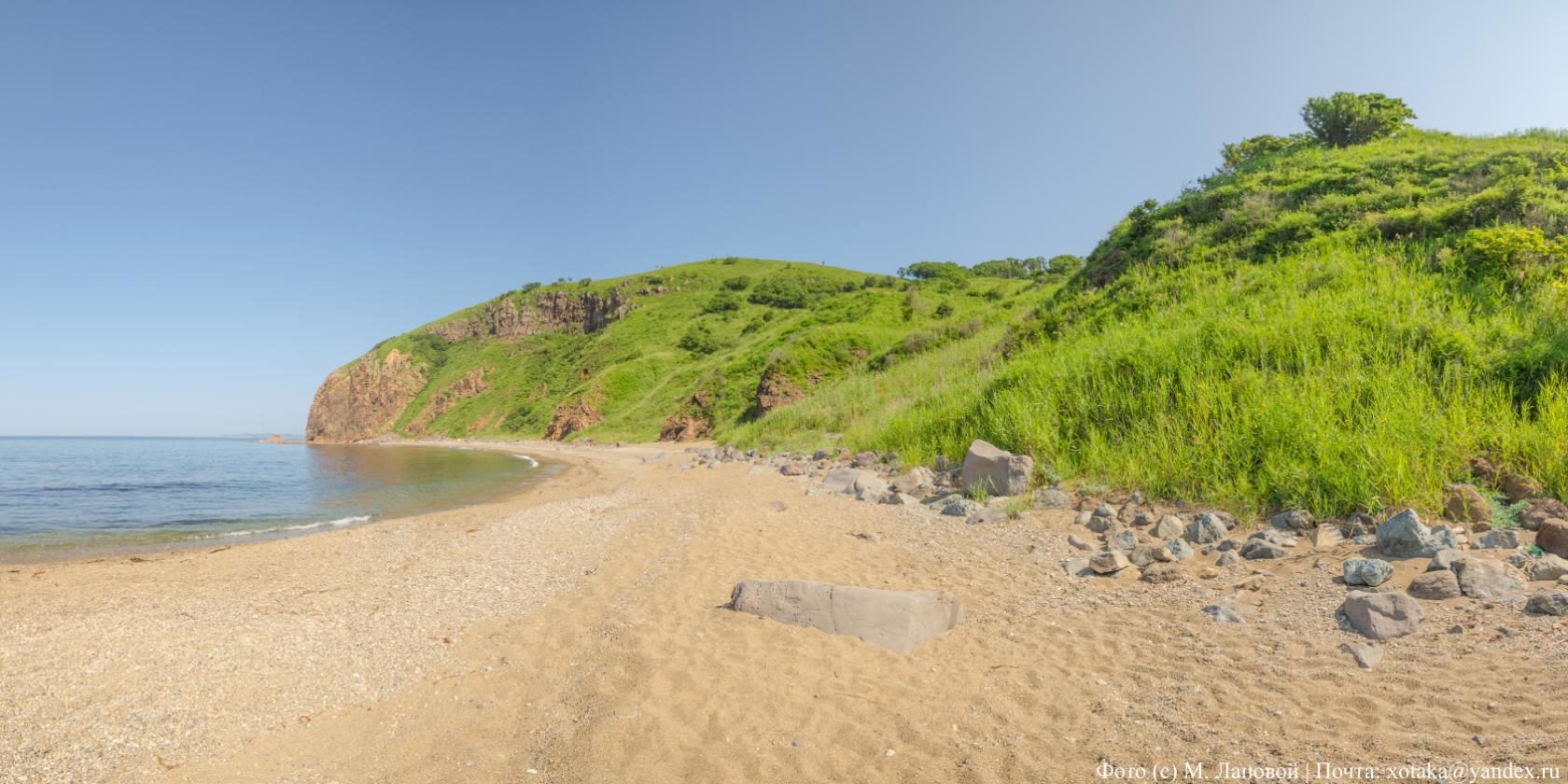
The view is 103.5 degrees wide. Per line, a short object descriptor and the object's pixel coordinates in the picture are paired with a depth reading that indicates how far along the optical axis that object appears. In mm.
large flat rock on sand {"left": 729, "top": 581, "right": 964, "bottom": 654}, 5242
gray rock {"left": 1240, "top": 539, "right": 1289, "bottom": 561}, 5801
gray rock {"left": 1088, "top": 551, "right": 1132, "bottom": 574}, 6145
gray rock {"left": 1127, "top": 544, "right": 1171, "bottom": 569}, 6199
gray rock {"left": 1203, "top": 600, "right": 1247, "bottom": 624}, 4675
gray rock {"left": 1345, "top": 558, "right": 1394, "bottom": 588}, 4734
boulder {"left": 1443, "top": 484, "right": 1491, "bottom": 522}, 5699
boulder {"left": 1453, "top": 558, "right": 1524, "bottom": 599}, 4215
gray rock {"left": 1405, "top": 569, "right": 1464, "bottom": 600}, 4281
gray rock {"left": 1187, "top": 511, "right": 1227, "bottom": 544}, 6617
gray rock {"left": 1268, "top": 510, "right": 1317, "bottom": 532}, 6328
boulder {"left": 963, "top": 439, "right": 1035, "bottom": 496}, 9961
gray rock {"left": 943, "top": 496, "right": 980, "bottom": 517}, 9258
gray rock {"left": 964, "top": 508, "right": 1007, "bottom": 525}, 8742
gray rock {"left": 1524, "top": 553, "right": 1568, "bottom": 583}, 4277
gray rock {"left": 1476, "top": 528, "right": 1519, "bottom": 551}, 4988
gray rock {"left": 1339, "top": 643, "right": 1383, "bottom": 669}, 3746
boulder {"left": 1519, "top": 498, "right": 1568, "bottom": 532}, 5289
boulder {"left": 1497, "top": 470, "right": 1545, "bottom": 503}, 5969
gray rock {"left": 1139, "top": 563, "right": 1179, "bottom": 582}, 5699
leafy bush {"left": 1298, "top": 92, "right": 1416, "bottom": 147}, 22703
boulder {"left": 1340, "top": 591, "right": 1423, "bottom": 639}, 4008
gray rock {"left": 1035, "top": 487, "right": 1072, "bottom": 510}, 8992
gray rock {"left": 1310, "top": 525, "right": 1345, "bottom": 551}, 5809
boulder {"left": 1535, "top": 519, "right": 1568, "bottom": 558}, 4715
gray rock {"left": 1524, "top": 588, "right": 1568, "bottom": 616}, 3783
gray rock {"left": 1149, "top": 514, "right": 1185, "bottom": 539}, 6926
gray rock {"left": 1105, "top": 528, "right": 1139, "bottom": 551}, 6895
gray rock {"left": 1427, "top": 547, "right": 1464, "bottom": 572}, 4691
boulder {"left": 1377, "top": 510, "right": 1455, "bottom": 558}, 5047
